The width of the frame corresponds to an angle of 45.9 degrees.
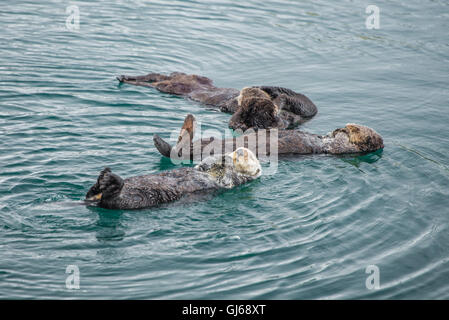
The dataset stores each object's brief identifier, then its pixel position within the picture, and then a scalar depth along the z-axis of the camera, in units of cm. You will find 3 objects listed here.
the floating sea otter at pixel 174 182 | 511
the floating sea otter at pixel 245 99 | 778
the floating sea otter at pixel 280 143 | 642
